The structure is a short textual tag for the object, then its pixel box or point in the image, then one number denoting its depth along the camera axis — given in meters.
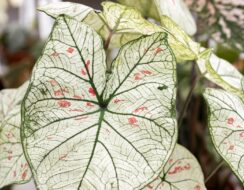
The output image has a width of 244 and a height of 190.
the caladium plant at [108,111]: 0.54
